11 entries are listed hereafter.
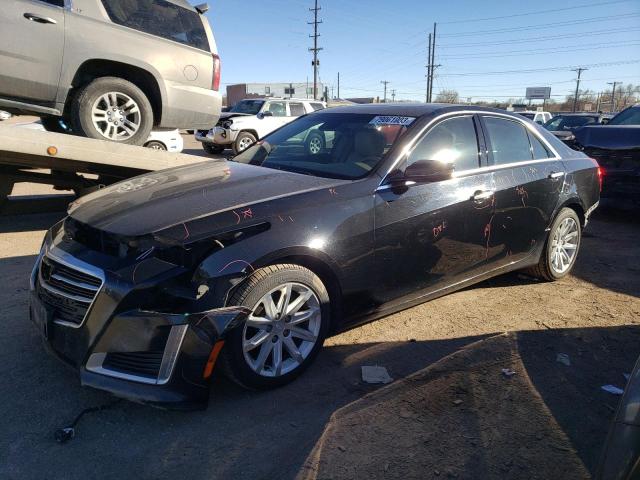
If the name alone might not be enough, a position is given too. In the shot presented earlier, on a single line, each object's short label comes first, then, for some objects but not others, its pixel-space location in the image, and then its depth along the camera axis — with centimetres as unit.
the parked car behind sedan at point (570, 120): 1769
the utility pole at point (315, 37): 5225
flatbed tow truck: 450
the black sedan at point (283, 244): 251
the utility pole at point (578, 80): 7172
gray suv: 463
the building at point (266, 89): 7300
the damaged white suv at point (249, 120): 1580
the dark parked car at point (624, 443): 151
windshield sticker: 376
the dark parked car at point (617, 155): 737
